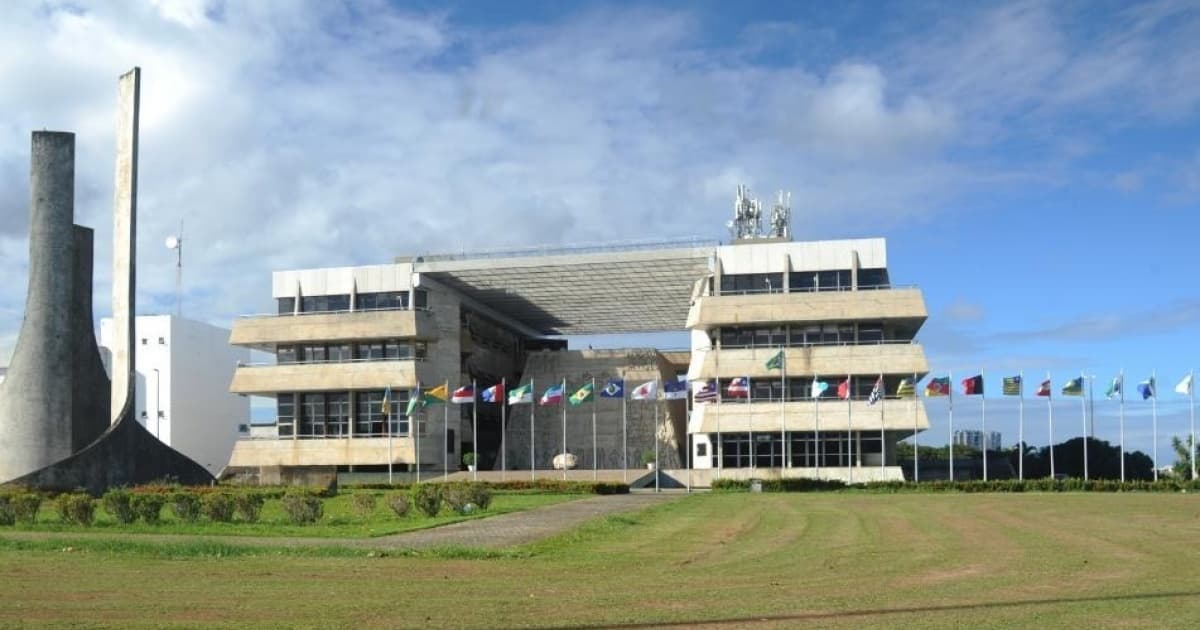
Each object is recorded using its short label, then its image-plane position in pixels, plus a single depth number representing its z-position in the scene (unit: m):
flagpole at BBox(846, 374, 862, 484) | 72.56
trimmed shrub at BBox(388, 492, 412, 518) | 35.88
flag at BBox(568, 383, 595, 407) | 67.25
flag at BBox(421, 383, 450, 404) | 69.38
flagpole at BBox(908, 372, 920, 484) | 72.69
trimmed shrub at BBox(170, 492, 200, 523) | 33.19
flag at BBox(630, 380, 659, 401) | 66.06
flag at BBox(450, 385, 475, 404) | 72.19
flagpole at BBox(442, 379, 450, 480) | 79.56
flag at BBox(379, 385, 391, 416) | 73.00
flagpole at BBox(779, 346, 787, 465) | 74.62
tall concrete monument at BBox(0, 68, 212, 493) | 56.22
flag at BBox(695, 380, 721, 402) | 73.69
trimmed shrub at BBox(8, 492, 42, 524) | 33.06
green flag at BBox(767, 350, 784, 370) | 69.75
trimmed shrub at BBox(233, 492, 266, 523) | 33.25
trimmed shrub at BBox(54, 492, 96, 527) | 32.16
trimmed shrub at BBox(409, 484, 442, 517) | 37.12
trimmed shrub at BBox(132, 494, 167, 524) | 32.06
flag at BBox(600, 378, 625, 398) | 65.51
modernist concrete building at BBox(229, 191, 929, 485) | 75.19
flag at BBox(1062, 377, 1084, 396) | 66.25
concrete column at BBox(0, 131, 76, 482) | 56.25
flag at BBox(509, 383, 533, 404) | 68.15
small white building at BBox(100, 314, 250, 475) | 98.88
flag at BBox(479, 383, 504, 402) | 69.75
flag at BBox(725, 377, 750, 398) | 68.69
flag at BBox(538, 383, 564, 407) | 67.69
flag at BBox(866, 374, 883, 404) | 66.25
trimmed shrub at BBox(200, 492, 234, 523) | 32.91
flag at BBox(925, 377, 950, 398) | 66.12
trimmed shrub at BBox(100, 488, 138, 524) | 32.25
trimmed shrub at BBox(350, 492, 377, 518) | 36.22
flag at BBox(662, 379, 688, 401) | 66.38
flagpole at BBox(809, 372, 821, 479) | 72.88
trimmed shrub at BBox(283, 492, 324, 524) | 32.88
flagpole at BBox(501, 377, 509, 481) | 73.88
